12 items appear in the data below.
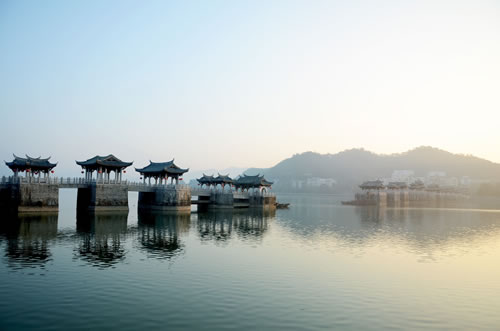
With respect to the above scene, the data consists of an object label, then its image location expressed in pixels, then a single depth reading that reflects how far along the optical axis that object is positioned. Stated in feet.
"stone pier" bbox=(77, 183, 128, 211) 184.55
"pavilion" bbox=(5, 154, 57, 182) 178.09
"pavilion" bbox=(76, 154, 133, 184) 190.08
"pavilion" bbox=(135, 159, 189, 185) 214.07
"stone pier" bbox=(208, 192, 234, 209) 254.27
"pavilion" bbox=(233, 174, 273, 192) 293.74
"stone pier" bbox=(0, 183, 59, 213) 166.20
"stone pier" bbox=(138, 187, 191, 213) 207.82
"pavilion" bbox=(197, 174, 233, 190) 275.59
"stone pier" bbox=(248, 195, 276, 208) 282.97
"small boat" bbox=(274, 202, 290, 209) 310.65
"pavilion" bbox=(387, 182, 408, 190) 446.60
